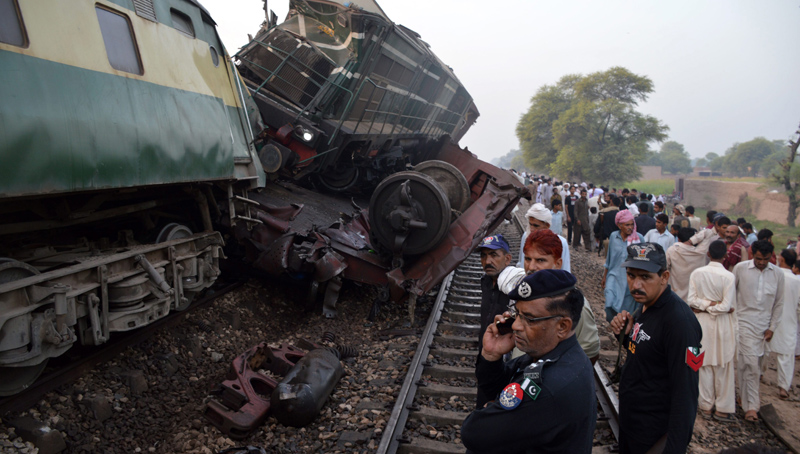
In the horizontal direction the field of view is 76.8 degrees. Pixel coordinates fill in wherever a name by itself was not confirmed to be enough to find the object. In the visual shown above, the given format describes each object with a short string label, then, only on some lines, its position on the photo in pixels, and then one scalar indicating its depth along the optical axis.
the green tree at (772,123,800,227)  24.36
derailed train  3.37
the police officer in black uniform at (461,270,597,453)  1.81
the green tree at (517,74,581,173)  50.47
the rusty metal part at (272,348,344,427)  4.11
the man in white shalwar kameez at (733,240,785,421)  5.48
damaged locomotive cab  6.77
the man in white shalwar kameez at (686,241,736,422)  5.06
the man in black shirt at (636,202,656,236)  9.75
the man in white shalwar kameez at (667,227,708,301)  6.50
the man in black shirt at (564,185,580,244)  15.67
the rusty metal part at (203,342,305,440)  3.98
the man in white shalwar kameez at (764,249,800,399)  5.76
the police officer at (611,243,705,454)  2.58
